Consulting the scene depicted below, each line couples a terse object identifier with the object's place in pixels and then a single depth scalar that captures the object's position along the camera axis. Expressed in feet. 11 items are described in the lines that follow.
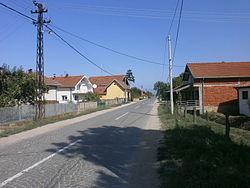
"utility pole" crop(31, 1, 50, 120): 54.75
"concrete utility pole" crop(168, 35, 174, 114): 66.80
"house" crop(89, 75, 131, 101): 191.20
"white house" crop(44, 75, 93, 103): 137.19
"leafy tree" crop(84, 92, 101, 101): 121.90
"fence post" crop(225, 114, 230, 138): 29.63
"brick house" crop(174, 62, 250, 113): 96.02
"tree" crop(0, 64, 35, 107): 53.98
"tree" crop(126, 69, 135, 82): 399.65
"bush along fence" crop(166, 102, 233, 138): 29.71
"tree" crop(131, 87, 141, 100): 278.30
